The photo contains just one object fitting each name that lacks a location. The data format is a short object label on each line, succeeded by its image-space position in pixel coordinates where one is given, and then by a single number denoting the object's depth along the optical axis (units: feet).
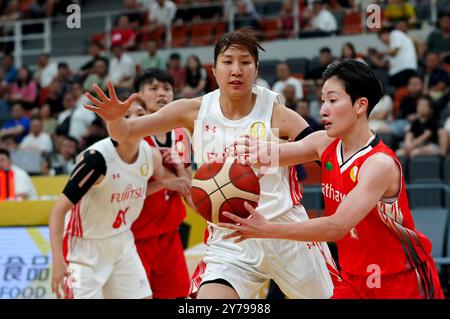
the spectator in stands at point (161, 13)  55.72
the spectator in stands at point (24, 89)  53.47
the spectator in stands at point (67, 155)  39.40
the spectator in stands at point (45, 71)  55.36
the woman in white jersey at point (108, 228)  20.85
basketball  14.57
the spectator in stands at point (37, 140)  45.36
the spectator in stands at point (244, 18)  52.90
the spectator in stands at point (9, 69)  57.98
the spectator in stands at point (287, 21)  52.60
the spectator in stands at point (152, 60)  49.19
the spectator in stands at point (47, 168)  39.73
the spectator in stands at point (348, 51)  40.01
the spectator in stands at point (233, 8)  53.21
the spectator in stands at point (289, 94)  39.40
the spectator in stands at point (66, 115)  45.83
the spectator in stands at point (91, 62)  51.47
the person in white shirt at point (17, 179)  32.69
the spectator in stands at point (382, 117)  37.70
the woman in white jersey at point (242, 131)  16.65
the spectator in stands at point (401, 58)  42.04
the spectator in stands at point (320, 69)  42.98
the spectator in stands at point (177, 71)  46.37
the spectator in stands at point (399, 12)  46.19
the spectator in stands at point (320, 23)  50.01
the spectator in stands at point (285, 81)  41.83
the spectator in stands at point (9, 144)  44.46
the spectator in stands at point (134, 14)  57.62
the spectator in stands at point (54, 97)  50.55
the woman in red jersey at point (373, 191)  14.47
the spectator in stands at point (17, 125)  48.26
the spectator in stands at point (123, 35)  54.60
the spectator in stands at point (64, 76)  52.45
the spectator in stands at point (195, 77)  45.11
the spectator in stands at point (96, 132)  35.94
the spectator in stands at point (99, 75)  49.14
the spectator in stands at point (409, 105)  38.45
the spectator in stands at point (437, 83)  39.62
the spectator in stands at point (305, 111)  36.47
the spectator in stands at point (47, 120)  48.55
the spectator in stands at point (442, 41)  43.86
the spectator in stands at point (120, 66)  49.67
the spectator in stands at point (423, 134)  35.47
